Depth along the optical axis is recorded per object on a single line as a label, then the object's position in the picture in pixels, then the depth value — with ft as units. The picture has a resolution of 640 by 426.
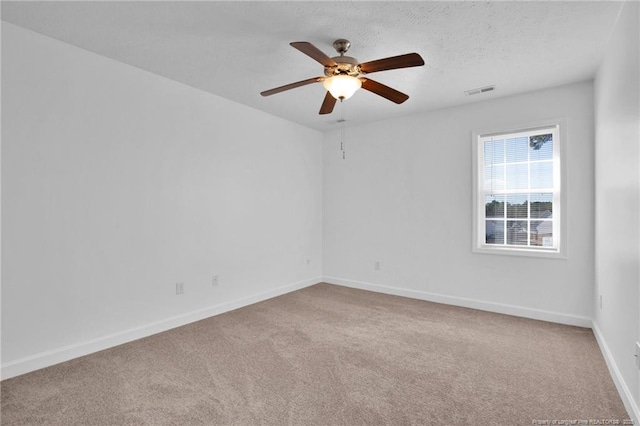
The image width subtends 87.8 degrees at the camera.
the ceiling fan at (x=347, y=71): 7.13
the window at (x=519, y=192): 12.44
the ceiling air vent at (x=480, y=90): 12.07
